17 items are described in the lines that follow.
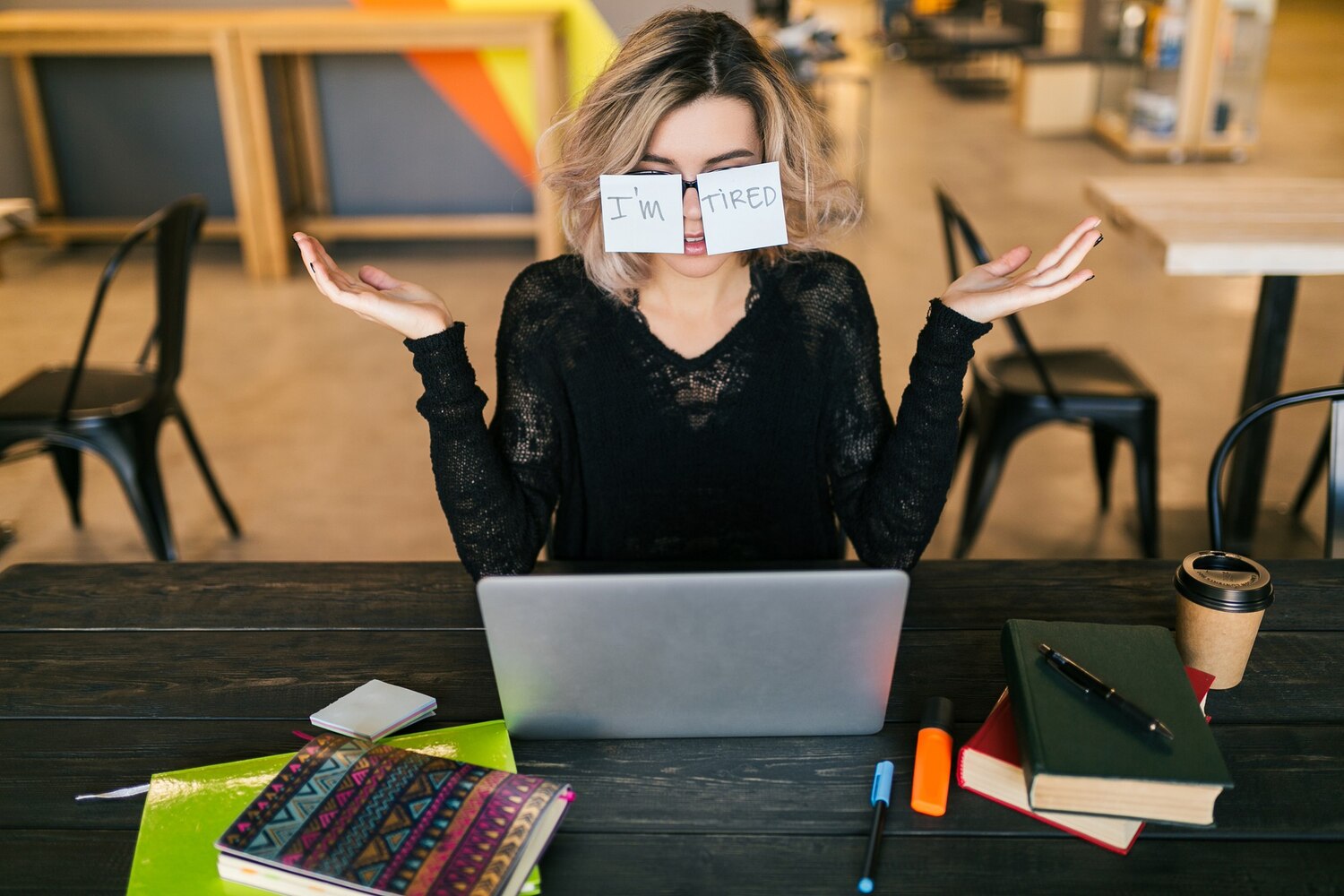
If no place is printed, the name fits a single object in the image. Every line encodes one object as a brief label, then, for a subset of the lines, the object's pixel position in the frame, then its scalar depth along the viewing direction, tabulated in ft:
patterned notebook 2.60
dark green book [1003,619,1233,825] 2.75
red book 2.85
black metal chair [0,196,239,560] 7.39
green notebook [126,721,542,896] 2.73
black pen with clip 2.84
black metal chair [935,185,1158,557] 7.68
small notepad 3.28
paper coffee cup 3.31
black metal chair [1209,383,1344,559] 4.33
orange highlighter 2.97
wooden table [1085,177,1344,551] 6.92
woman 4.28
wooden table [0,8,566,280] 14.15
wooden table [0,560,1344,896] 2.81
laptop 2.83
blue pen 2.76
